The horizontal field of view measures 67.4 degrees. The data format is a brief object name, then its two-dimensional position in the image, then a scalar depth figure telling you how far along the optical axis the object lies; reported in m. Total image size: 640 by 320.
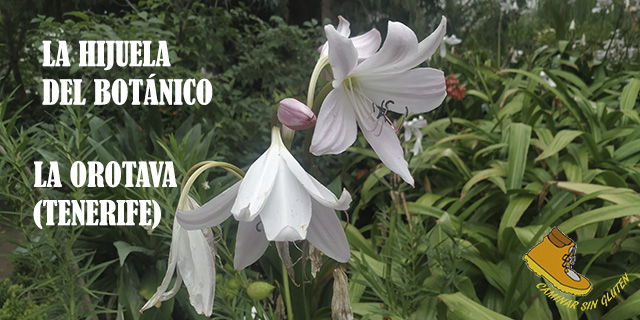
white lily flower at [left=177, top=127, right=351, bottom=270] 0.49
